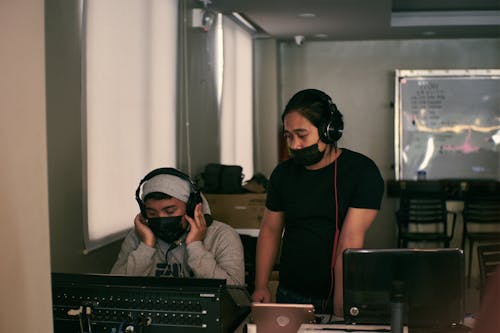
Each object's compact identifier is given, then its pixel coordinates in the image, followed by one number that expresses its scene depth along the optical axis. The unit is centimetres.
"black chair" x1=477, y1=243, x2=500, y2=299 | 359
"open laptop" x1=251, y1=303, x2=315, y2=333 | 208
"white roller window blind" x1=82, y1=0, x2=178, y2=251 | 357
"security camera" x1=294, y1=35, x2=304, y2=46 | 873
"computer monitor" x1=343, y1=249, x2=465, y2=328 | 204
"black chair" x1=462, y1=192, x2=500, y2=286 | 749
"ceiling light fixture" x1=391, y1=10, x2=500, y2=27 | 811
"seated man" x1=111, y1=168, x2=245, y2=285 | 276
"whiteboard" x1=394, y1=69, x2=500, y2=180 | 904
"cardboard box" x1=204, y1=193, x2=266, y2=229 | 544
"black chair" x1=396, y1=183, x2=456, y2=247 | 763
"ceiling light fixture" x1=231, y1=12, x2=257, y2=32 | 719
